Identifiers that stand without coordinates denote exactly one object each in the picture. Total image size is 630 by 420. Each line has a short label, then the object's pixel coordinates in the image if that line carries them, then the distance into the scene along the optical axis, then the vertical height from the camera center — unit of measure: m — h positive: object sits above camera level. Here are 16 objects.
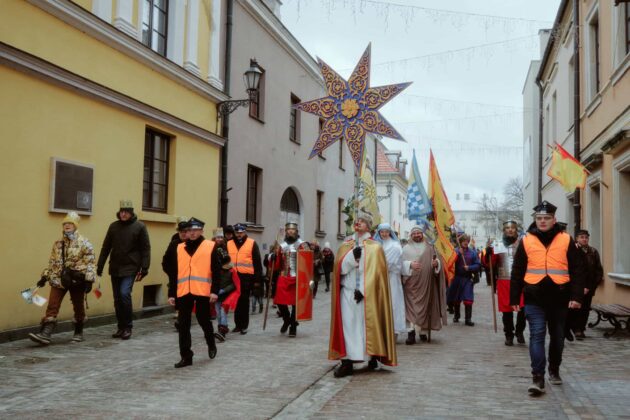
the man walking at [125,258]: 9.42 -0.07
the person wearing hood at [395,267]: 9.39 -0.15
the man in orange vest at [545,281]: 6.25 -0.21
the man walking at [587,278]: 10.41 -0.30
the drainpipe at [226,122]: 15.65 +3.23
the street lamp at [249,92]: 13.87 +3.58
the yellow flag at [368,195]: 10.30 +1.02
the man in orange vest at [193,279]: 7.46 -0.29
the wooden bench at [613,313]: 10.27 -0.84
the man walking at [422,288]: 9.95 -0.49
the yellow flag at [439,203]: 11.47 +0.98
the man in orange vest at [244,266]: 10.49 -0.18
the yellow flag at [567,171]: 12.31 +1.74
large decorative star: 9.81 +2.32
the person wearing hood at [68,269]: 8.70 -0.23
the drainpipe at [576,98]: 16.28 +4.17
